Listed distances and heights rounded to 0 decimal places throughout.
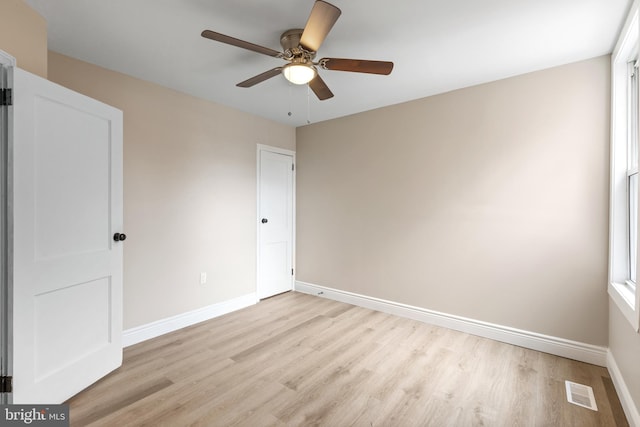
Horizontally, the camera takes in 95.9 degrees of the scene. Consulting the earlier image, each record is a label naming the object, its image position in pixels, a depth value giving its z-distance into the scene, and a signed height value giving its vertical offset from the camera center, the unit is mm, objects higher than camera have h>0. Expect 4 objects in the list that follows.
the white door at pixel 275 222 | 3934 -151
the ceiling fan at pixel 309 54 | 1549 +997
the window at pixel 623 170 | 2061 +321
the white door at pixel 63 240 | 1638 -197
